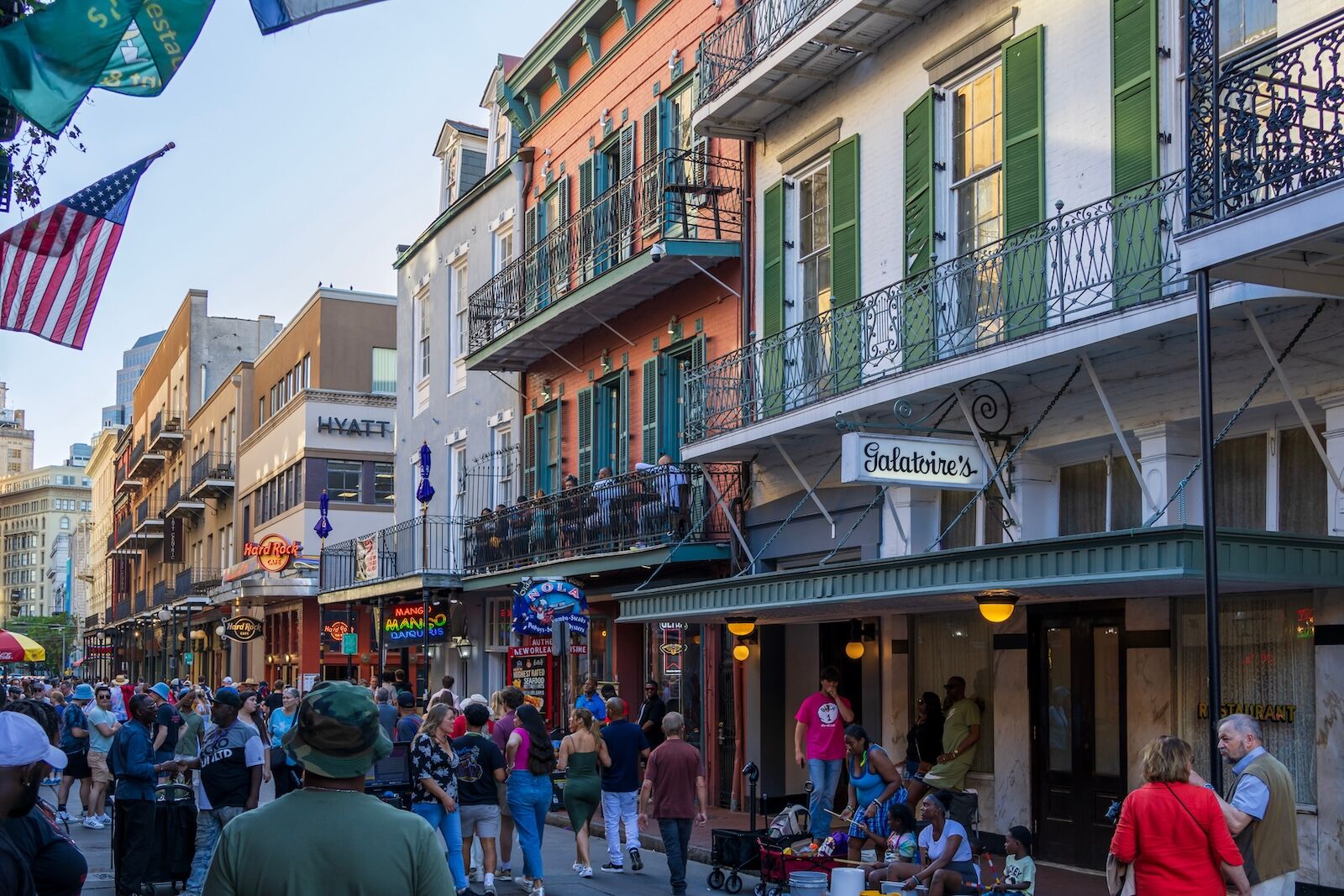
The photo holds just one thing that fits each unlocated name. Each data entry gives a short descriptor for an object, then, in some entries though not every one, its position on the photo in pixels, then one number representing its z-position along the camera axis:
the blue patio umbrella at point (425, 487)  29.30
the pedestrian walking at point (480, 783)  13.77
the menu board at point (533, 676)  27.34
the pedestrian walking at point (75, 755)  19.92
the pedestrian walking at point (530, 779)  14.52
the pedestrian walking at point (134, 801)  12.88
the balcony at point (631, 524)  21.05
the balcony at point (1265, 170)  9.23
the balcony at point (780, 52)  17.31
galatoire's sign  14.05
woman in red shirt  7.70
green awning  10.50
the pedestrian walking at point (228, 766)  12.43
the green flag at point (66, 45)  8.56
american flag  11.23
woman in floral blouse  13.01
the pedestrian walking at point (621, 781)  15.73
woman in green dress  15.30
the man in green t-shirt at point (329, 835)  4.04
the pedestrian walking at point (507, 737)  15.31
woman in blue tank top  13.20
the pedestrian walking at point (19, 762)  4.95
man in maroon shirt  14.32
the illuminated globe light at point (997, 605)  13.00
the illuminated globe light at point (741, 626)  18.14
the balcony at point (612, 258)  21.33
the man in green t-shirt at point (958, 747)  15.84
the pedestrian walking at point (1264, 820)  8.28
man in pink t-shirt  16.45
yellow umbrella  31.59
